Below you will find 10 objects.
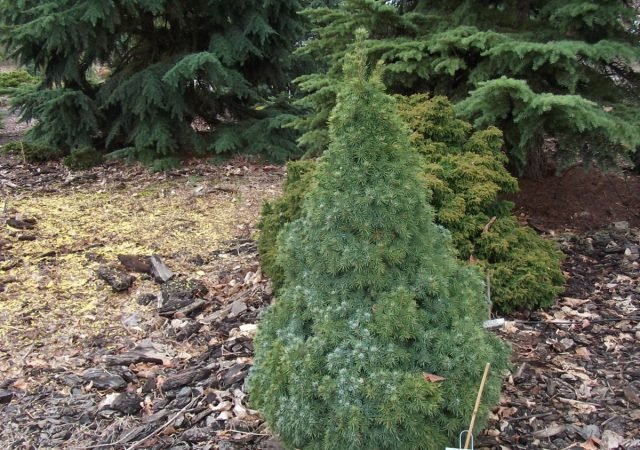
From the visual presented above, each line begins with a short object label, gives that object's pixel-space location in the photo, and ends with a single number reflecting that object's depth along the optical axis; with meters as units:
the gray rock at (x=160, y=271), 4.02
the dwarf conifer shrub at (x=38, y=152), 7.04
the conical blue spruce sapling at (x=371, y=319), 1.88
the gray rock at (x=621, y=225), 4.35
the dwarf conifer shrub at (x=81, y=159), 6.81
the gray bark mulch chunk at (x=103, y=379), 2.95
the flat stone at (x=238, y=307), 3.58
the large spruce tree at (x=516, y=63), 3.61
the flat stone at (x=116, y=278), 3.90
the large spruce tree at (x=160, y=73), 6.51
